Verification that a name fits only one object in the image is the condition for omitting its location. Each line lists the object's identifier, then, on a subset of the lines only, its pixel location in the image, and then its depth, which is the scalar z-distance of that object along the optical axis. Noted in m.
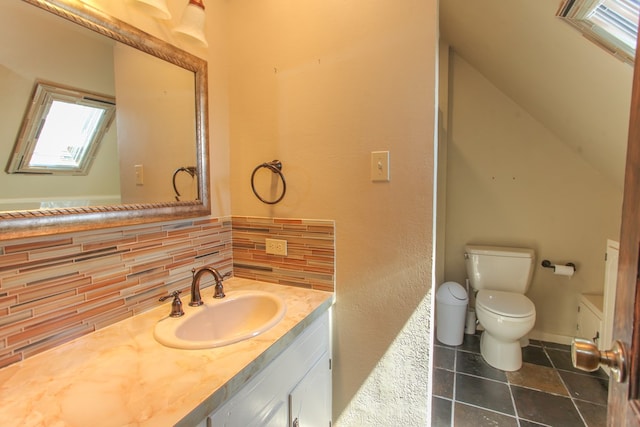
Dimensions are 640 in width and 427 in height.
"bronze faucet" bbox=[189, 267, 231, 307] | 1.12
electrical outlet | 1.39
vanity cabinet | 0.77
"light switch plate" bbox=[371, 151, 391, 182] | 1.18
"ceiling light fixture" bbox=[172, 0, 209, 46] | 1.09
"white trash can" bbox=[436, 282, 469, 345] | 2.28
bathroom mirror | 0.78
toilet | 1.91
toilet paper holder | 2.22
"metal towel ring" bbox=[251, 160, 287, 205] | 1.34
